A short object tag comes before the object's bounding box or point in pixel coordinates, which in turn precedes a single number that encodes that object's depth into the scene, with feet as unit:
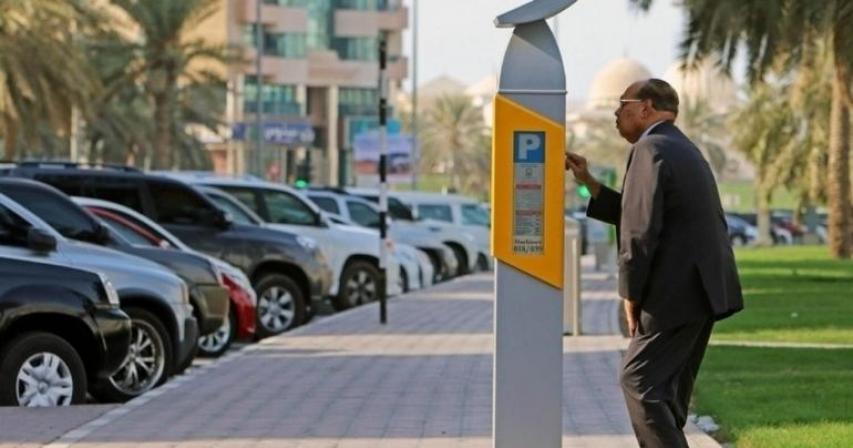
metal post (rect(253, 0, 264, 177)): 214.69
